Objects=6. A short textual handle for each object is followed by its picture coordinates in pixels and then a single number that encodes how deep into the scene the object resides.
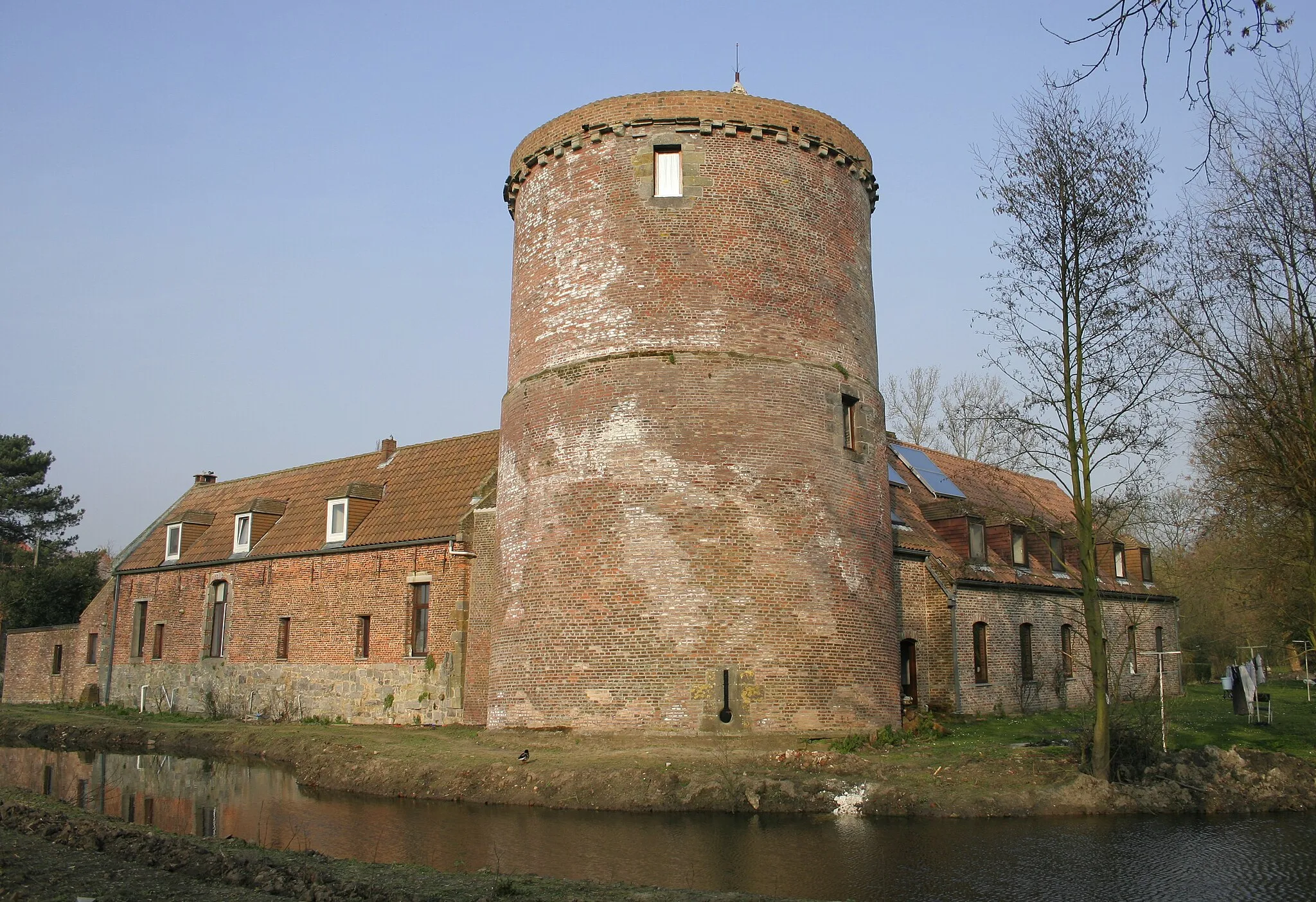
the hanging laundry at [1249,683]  20.42
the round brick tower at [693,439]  16.28
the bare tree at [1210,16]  4.94
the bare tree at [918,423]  45.56
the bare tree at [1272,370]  14.28
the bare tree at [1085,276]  14.98
